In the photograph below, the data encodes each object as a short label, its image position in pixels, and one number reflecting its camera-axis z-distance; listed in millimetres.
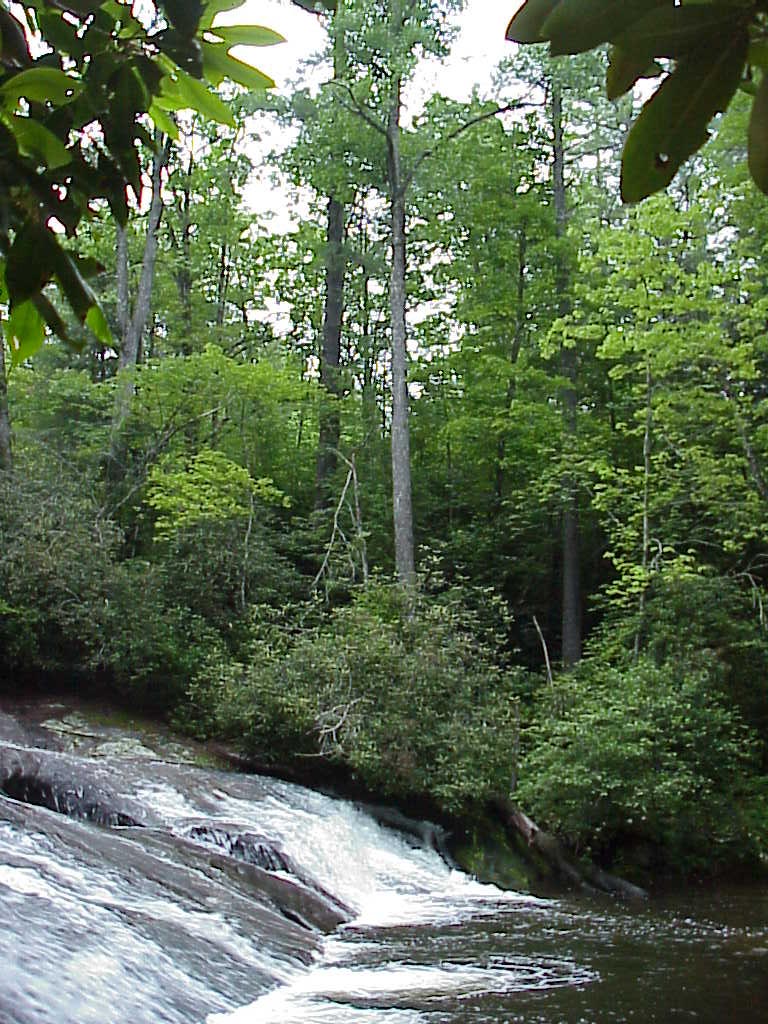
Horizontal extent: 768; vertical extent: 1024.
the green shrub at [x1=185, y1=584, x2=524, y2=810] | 12117
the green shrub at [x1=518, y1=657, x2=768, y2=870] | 11727
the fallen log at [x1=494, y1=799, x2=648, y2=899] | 11375
